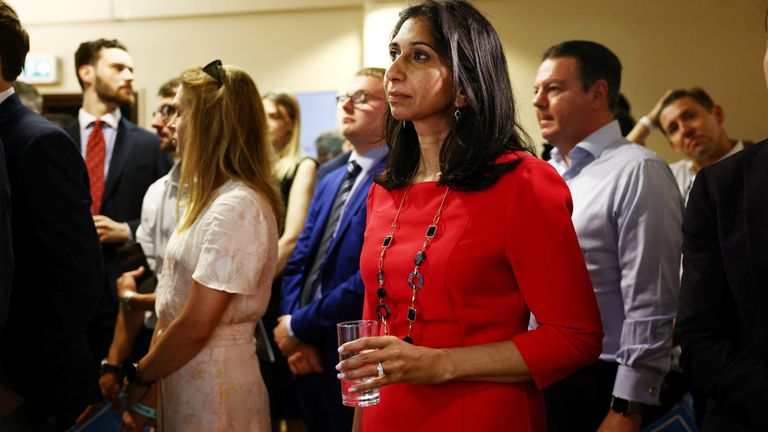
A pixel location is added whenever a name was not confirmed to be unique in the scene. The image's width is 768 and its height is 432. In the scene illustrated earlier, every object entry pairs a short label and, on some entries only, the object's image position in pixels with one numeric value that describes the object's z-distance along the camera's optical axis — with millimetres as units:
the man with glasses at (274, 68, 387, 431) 2658
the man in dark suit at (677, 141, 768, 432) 1443
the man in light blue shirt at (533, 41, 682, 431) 2264
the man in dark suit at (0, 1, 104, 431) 2057
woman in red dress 1504
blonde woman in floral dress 2092
